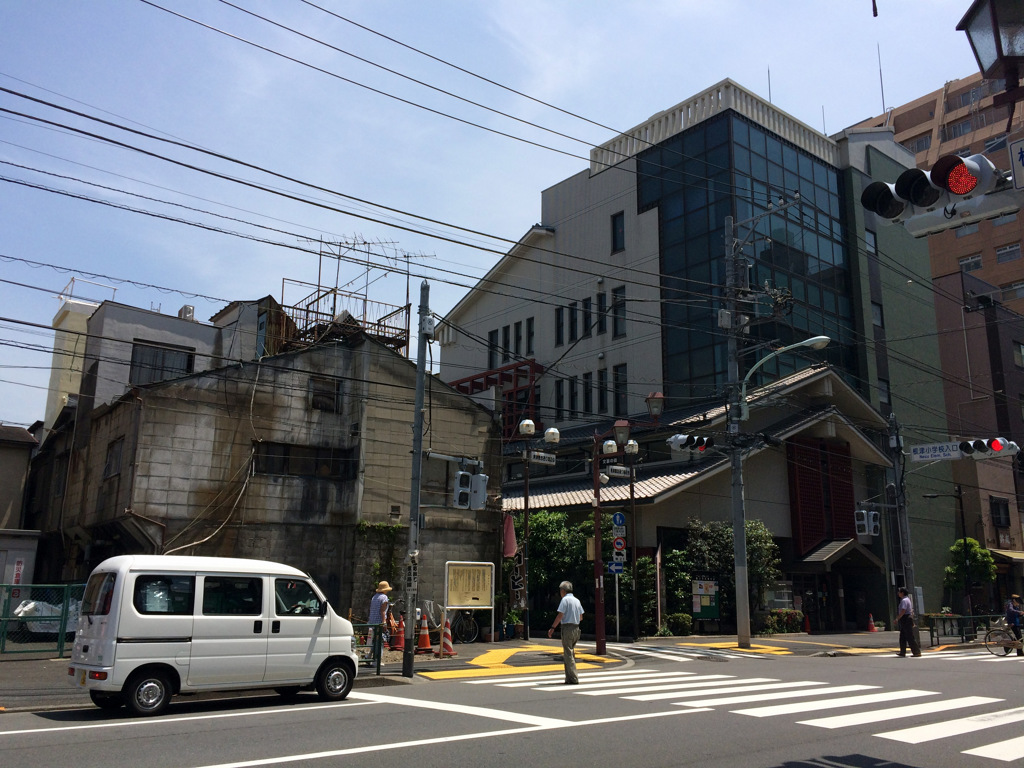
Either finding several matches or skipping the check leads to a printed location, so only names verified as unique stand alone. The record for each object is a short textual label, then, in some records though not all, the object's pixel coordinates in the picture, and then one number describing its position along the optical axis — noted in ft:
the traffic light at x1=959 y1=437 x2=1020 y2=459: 77.71
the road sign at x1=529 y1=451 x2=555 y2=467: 78.28
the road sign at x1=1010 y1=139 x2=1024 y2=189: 21.84
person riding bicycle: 81.56
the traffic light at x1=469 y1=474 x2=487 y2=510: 57.82
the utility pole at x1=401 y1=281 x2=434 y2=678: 54.29
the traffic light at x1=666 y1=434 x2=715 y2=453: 77.17
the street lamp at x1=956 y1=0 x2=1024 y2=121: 20.35
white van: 38.27
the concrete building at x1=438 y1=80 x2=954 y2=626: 126.41
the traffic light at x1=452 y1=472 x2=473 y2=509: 57.67
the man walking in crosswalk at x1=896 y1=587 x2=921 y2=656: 76.02
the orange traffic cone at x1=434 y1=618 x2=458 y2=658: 66.59
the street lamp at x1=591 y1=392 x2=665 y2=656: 70.79
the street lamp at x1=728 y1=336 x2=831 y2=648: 78.59
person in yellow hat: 66.49
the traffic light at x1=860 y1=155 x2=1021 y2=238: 22.11
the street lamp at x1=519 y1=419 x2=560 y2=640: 73.67
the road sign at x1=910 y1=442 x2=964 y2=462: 91.45
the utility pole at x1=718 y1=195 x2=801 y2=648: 78.84
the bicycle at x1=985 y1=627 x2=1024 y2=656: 77.46
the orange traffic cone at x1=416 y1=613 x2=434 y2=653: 69.15
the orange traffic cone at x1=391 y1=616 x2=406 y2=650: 70.54
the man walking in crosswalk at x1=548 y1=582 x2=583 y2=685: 50.19
